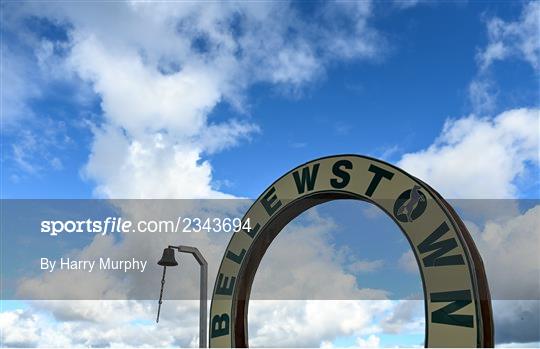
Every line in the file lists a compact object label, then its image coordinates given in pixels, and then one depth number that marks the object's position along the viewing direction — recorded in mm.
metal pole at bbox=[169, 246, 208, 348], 11722
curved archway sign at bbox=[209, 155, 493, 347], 7852
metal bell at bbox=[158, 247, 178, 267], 12305
